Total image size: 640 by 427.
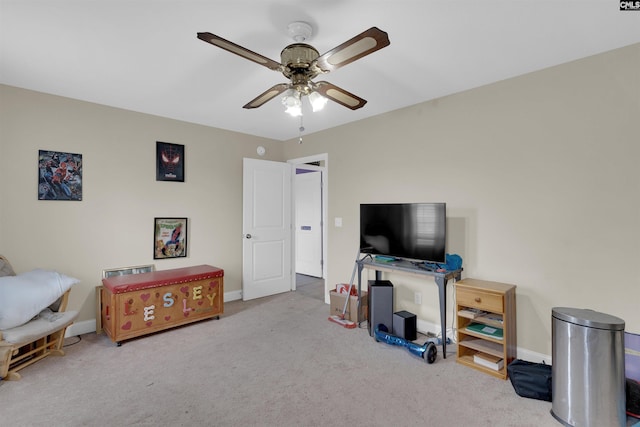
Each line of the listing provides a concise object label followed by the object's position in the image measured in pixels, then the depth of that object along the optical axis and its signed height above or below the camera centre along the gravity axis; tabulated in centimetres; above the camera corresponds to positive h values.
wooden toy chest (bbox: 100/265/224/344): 296 -89
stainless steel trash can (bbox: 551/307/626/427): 179 -95
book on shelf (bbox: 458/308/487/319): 255 -83
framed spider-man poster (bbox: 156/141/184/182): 375 +71
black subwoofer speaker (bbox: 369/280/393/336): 316 -94
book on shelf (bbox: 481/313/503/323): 252 -86
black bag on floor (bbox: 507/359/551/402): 209 -117
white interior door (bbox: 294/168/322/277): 597 -10
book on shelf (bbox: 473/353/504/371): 242 -119
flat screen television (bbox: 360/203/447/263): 284 -14
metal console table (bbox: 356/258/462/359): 268 -54
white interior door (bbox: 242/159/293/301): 448 -18
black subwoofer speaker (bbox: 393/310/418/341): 301 -110
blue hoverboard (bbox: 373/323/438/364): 261 -117
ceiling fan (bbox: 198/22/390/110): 149 +89
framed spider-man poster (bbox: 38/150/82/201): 302 +44
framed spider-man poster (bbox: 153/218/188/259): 376 -26
